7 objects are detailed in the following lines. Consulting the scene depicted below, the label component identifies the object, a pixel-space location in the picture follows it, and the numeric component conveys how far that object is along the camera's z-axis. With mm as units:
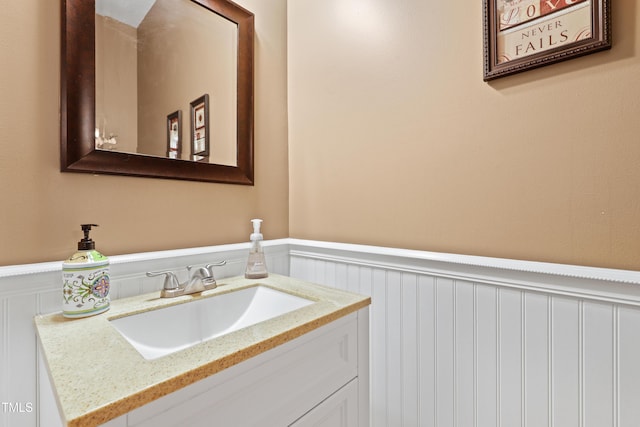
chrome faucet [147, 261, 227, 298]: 881
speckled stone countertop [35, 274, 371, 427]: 426
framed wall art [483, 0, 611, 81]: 698
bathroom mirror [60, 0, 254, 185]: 807
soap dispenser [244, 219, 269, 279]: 1086
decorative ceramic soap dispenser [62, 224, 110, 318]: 699
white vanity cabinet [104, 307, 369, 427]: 499
